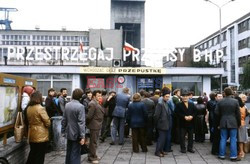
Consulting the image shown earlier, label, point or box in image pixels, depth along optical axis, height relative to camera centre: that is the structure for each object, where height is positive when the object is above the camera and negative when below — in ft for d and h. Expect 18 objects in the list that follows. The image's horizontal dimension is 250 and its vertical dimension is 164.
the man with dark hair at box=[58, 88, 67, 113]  34.49 -1.55
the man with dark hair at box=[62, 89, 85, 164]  22.21 -2.97
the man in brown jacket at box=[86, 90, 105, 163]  26.95 -3.25
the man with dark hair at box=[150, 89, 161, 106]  37.43 -1.32
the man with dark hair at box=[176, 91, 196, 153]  30.94 -3.01
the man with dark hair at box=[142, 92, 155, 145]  35.37 -3.44
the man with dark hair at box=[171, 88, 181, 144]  34.04 -4.04
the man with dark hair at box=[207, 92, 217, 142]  35.17 -2.44
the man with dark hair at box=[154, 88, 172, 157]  29.94 -3.25
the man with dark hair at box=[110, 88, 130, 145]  35.60 -3.13
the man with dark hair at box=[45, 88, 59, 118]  33.68 -2.25
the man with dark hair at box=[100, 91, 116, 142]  38.45 -2.43
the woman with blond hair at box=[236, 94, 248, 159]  29.12 -4.22
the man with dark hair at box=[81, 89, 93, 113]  33.03 -1.38
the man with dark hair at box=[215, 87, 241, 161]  27.91 -3.05
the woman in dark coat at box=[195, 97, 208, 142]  37.60 -4.36
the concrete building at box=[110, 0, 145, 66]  149.18 +31.52
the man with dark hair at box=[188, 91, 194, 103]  32.55 -1.15
